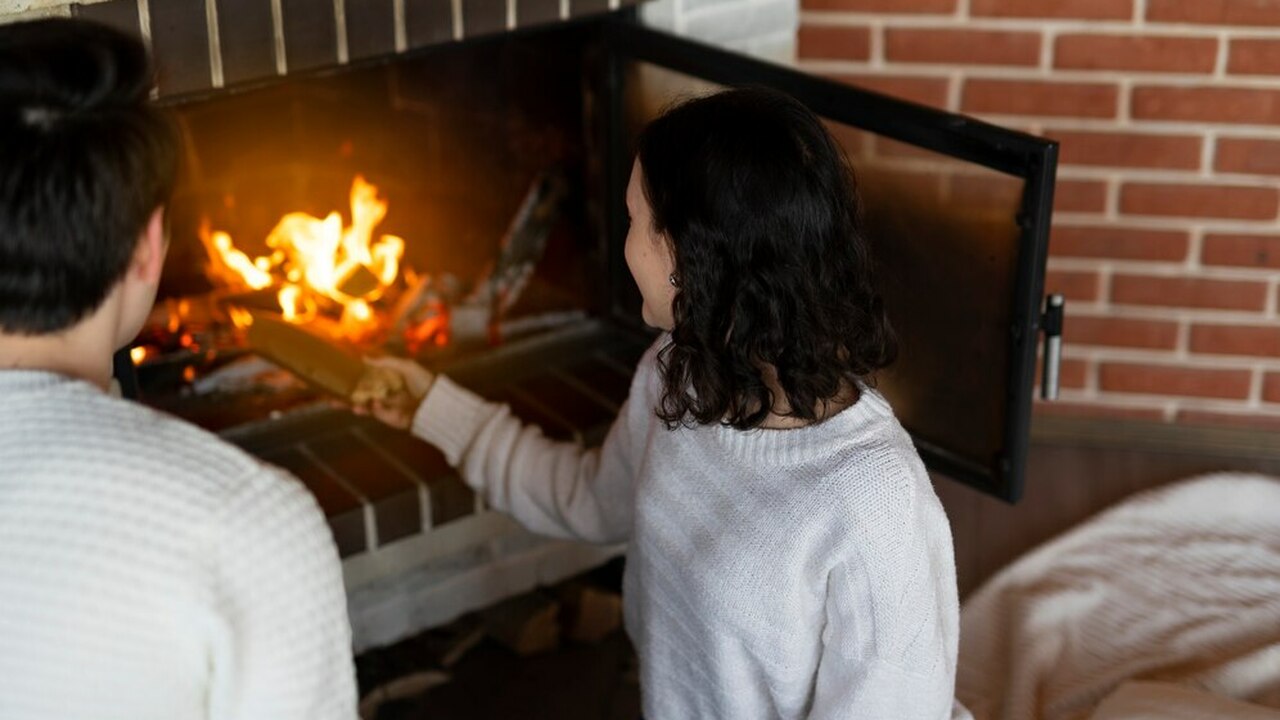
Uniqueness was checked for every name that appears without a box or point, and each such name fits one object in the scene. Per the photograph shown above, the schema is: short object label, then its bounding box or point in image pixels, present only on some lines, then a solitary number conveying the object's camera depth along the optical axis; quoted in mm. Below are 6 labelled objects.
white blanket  2107
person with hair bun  1019
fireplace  2014
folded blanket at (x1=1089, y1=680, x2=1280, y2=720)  1929
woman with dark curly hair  1375
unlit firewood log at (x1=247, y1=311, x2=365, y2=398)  1868
